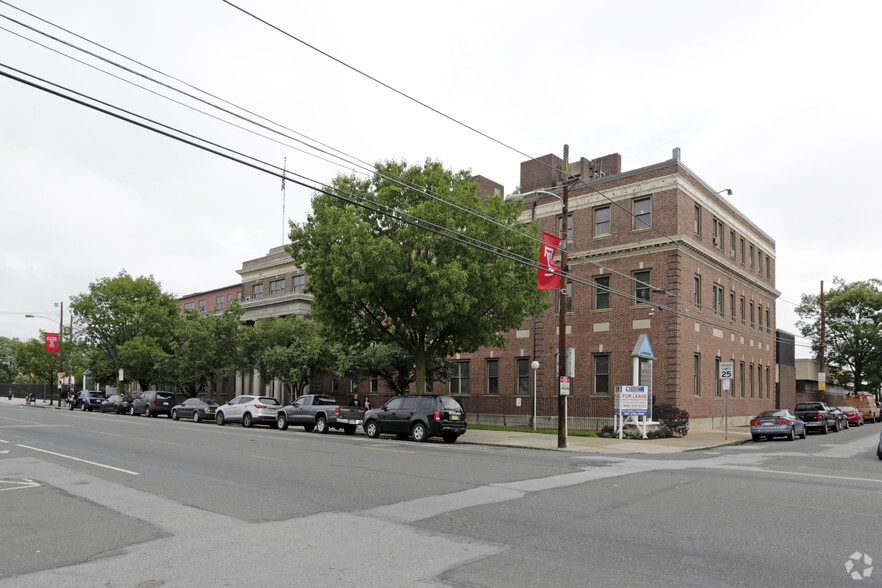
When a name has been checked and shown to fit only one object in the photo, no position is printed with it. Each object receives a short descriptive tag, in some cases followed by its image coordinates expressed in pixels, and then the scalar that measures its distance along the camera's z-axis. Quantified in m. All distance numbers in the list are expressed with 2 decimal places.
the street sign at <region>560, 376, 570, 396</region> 22.23
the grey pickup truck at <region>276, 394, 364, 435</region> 27.12
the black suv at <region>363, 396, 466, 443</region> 22.59
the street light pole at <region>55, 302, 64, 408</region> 64.62
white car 31.08
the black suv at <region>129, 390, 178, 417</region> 41.93
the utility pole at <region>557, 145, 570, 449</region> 22.14
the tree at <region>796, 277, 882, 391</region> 61.66
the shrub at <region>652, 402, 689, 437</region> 27.73
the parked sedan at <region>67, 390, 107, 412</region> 53.12
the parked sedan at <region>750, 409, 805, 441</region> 26.50
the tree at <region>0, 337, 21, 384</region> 141.00
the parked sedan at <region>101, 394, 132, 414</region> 45.72
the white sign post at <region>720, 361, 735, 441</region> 26.26
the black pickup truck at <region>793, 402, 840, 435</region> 31.84
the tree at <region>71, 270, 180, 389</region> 52.56
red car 41.66
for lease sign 25.47
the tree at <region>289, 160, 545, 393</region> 23.39
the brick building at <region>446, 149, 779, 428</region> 30.86
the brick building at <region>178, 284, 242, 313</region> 63.33
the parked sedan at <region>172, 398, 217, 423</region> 35.94
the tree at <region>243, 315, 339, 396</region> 37.97
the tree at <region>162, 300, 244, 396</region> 44.28
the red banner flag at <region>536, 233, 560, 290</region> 21.42
